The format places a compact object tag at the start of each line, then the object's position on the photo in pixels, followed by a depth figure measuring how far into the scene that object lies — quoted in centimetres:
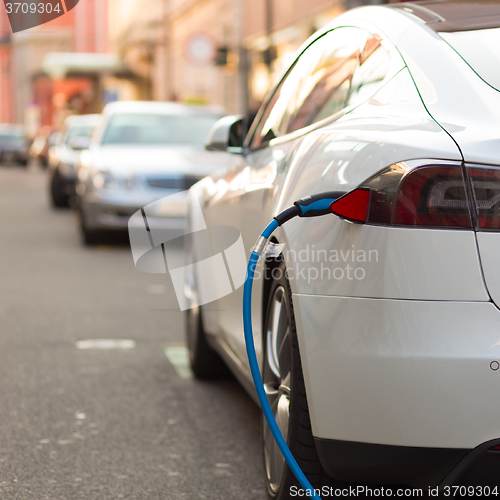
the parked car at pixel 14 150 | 4638
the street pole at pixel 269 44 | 2088
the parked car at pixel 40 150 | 4257
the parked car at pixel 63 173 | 1761
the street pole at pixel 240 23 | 3070
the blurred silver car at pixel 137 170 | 1060
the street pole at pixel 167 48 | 4367
